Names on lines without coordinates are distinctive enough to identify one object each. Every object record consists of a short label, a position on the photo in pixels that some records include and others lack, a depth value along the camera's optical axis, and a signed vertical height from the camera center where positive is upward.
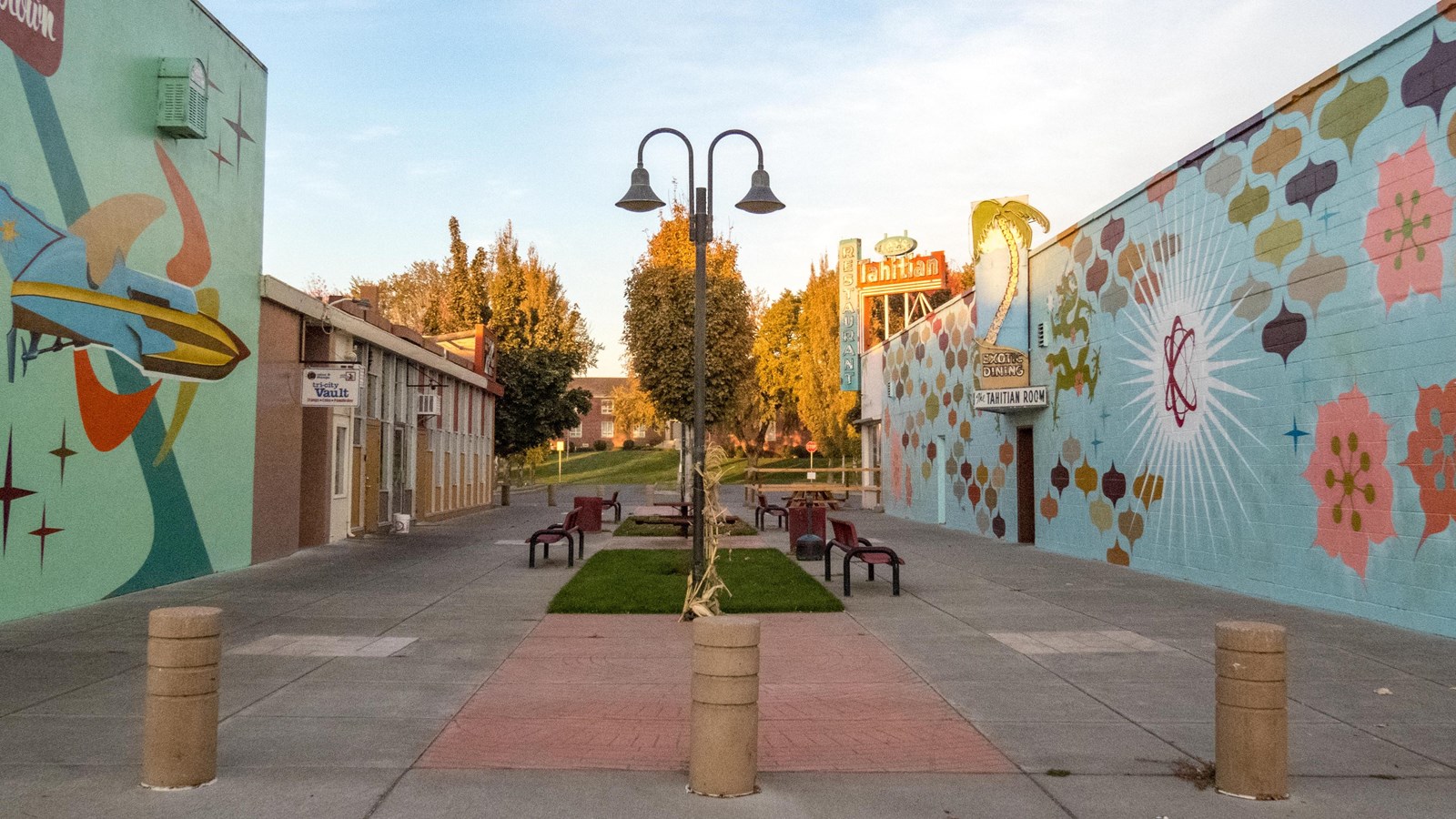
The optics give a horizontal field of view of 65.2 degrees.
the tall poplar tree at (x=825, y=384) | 55.66 +3.24
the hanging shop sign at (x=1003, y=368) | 21.94 +1.60
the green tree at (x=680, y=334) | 34.06 +3.47
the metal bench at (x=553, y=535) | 16.56 -1.29
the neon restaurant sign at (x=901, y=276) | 41.47 +6.41
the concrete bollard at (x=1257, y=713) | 5.34 -1.23
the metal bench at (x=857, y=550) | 13.42 -1.20
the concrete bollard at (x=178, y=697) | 5.30 -1.17
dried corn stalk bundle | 10.45 -0.73
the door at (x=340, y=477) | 21.73 -0.57
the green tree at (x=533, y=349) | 45.16 +4.30
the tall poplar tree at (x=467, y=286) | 52.06 +7.45
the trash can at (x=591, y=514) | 23.26 -1.34
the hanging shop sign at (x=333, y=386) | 18.53 +1.01
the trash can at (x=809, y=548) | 17.42 -1.52
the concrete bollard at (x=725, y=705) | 5.32 -1.20
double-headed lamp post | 12.07 +2.30
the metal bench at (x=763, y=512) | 25.88 -1.47
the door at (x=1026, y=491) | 22.28 -0.81
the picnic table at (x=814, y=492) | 28.54 -1.21
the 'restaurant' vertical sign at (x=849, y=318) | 40.53 +4.72
